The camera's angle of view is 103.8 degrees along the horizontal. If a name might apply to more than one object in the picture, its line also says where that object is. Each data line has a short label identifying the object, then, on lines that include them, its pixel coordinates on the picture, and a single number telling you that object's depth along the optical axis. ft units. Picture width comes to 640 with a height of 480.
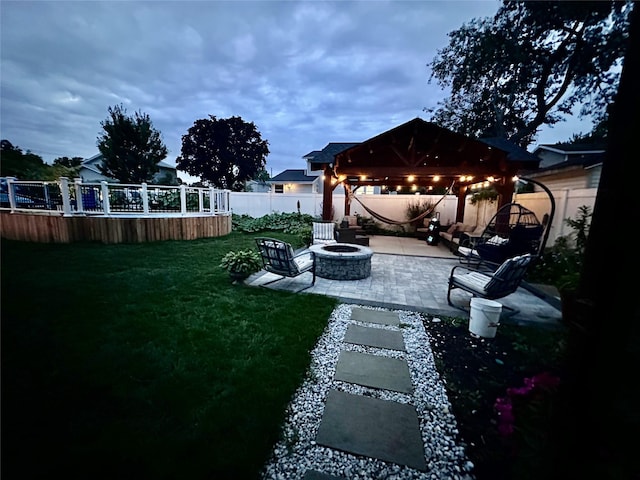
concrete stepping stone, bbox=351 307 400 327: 11.17
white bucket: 9.65
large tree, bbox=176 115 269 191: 79.10
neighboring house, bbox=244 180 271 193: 94.77
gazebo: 19.70
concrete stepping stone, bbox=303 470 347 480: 4.66
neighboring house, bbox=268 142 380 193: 67.88
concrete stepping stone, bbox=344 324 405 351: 9.39
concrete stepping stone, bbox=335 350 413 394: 7.32
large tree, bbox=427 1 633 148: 39.86
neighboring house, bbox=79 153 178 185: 65.00
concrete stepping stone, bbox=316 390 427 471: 5.21
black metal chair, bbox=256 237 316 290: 13.61
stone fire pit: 16.22
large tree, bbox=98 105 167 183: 53.26
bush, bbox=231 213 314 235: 36.58
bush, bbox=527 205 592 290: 14.47
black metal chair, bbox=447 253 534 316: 10.68
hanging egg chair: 16.92
